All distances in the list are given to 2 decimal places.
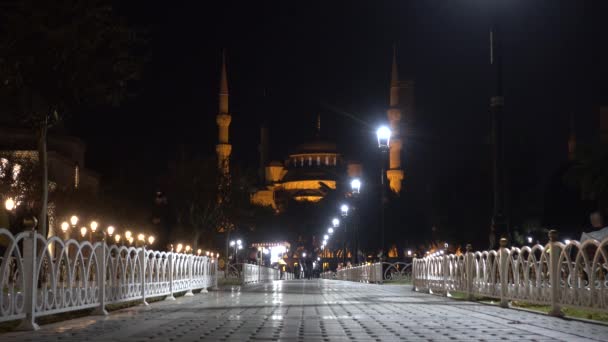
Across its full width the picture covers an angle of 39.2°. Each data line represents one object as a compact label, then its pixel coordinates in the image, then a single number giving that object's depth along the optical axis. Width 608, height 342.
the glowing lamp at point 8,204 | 25.60
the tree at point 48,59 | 18.48
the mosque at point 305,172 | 152.38
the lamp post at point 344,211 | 61.58
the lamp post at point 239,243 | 78.62
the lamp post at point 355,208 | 51.64
